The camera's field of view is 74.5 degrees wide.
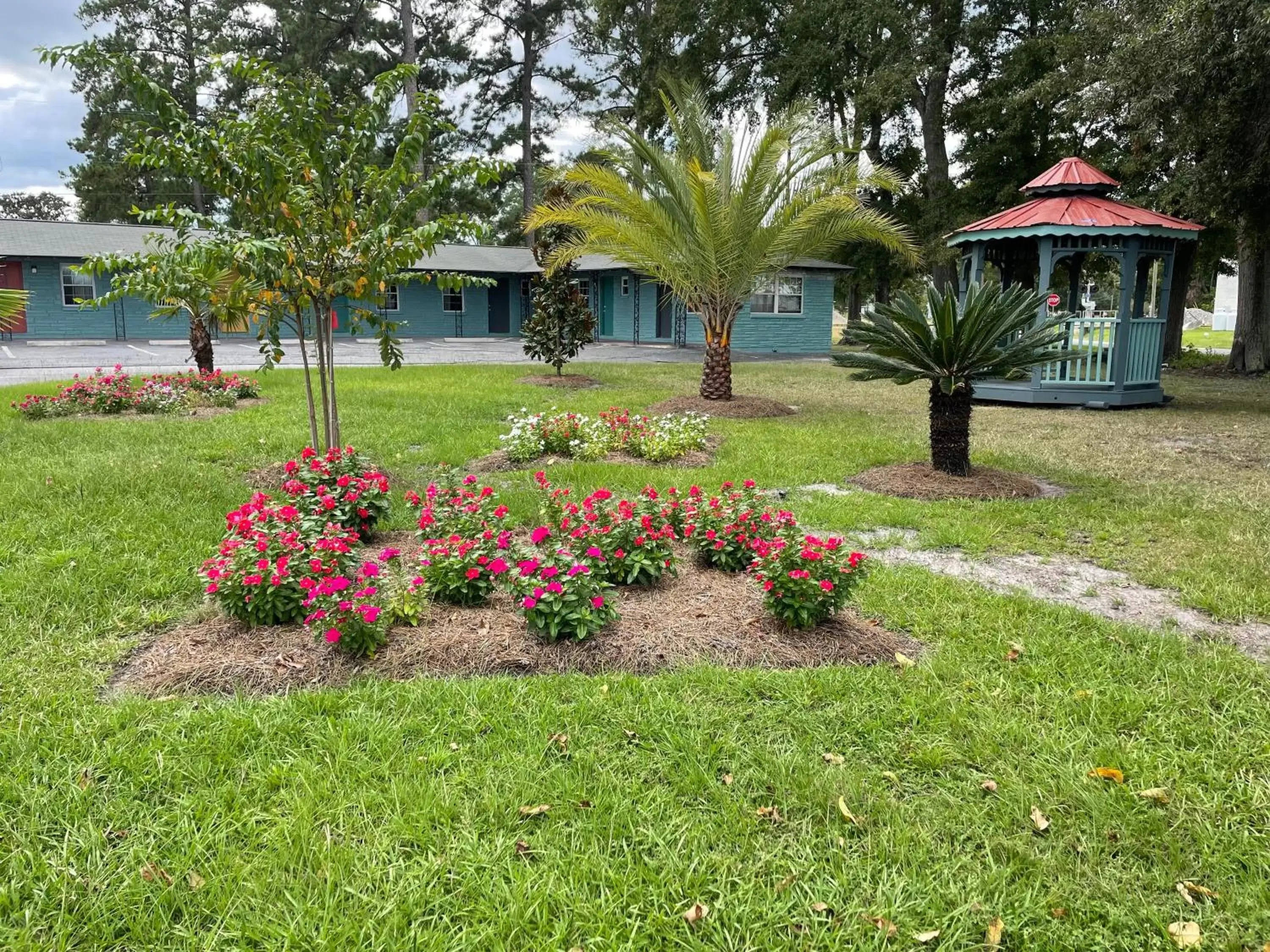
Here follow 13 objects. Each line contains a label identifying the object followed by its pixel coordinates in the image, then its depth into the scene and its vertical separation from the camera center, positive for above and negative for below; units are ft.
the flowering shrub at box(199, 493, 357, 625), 11.66 -3.23
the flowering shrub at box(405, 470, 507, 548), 13.66 -2.88
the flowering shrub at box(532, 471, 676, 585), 13.46 -3.15
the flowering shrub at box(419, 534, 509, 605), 12.64 -3.47
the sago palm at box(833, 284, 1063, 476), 21.65 -0.08
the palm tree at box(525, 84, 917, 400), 34.91 +5.60
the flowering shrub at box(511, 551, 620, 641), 11.29 -3.51
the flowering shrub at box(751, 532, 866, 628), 11.74 -3.32
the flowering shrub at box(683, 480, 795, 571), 14.49 -3.20
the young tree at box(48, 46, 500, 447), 16.90 +3.27
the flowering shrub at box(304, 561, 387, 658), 10.65 -3.49
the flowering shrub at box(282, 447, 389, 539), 15.11 -2.86
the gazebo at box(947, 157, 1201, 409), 39.68 +4.22
